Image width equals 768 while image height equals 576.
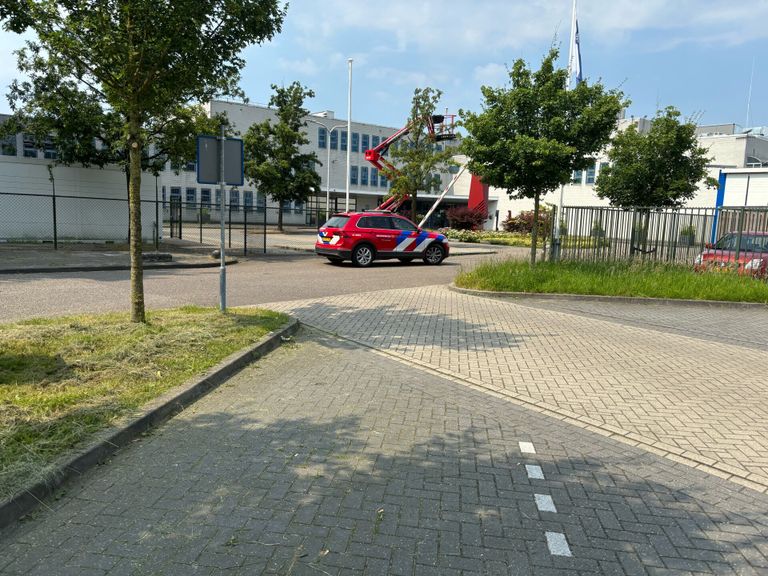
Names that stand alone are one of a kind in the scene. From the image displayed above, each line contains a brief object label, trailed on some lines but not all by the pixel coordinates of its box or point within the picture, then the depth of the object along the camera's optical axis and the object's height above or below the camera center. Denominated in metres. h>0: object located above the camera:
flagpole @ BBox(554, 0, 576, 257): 14.46 +3.82
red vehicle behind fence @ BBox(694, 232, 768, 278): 13.23 -0.55
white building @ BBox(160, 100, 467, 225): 51.16 +4.31
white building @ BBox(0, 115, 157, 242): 22.20 +0.23
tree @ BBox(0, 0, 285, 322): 6.39 +1.99
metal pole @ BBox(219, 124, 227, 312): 8.27 -0.46
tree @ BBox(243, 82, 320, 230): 35.16 +3.99
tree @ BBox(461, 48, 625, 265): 13.60 +2.48
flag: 24.75 +7.91
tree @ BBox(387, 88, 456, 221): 33.81 +4.17
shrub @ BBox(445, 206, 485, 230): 47.25 +0.40
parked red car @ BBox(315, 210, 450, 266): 18.27 -0.62
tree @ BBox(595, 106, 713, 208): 18.61 +2.29
